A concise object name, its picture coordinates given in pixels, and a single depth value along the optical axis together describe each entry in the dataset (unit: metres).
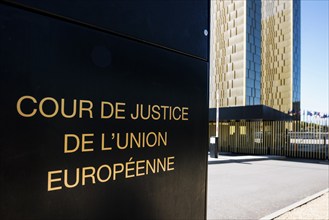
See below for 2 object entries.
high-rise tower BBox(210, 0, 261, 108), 46.66
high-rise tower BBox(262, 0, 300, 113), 58.75
